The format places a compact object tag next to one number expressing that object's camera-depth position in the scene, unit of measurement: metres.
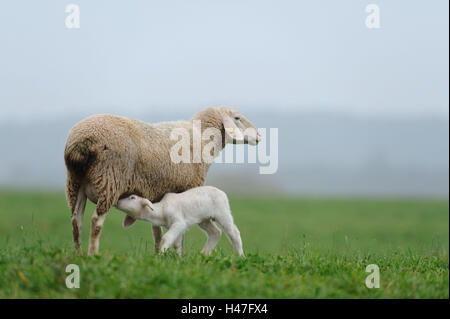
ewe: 16.94
